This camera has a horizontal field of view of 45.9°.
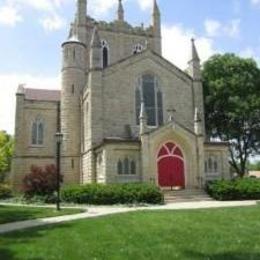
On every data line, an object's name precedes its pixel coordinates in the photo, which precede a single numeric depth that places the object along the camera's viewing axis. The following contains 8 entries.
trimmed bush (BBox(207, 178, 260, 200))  21.07
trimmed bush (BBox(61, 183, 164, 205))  19.21
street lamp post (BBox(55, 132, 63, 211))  16.55
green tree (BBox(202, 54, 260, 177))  29.44
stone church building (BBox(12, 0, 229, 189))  22.87
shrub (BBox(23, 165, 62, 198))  22.98
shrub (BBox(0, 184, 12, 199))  24.50
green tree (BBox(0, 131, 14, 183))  37.80
